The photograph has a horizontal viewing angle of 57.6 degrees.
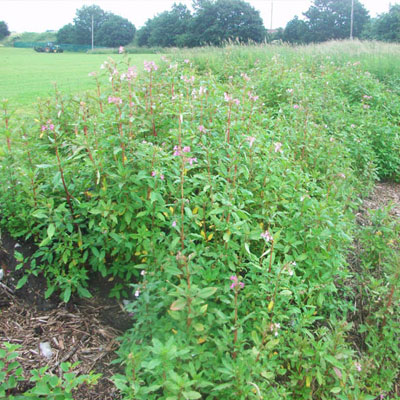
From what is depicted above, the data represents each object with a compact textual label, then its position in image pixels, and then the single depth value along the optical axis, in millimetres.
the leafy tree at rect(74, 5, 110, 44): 58750
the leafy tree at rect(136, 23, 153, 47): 54878
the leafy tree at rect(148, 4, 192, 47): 48844
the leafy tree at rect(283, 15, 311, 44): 46000
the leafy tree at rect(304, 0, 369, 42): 46250
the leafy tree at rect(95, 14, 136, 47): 56875
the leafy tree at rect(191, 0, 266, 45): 43250
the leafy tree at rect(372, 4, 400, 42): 35438
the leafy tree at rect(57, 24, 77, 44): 58469
